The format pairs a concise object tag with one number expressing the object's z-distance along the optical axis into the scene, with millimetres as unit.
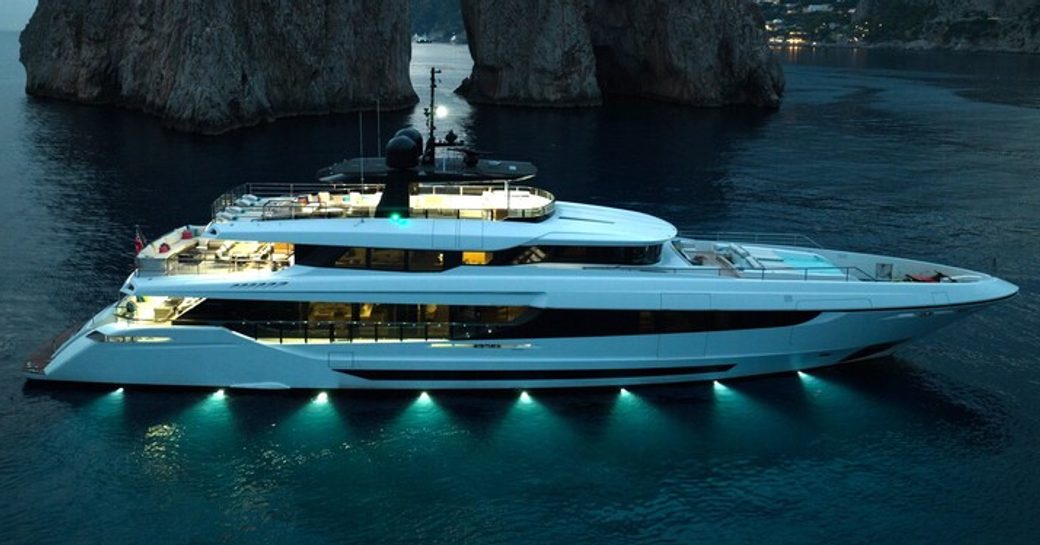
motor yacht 23109
